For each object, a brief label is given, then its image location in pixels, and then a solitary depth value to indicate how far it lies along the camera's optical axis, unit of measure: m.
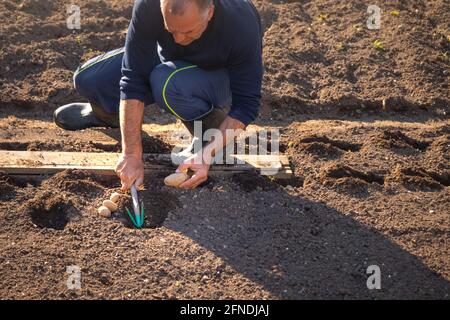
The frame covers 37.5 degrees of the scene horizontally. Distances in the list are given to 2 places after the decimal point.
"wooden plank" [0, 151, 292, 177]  4.01
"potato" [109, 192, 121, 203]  3.71
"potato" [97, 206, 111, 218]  3.62
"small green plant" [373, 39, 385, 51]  5.51
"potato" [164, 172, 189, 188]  3.78
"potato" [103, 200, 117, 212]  3.64
